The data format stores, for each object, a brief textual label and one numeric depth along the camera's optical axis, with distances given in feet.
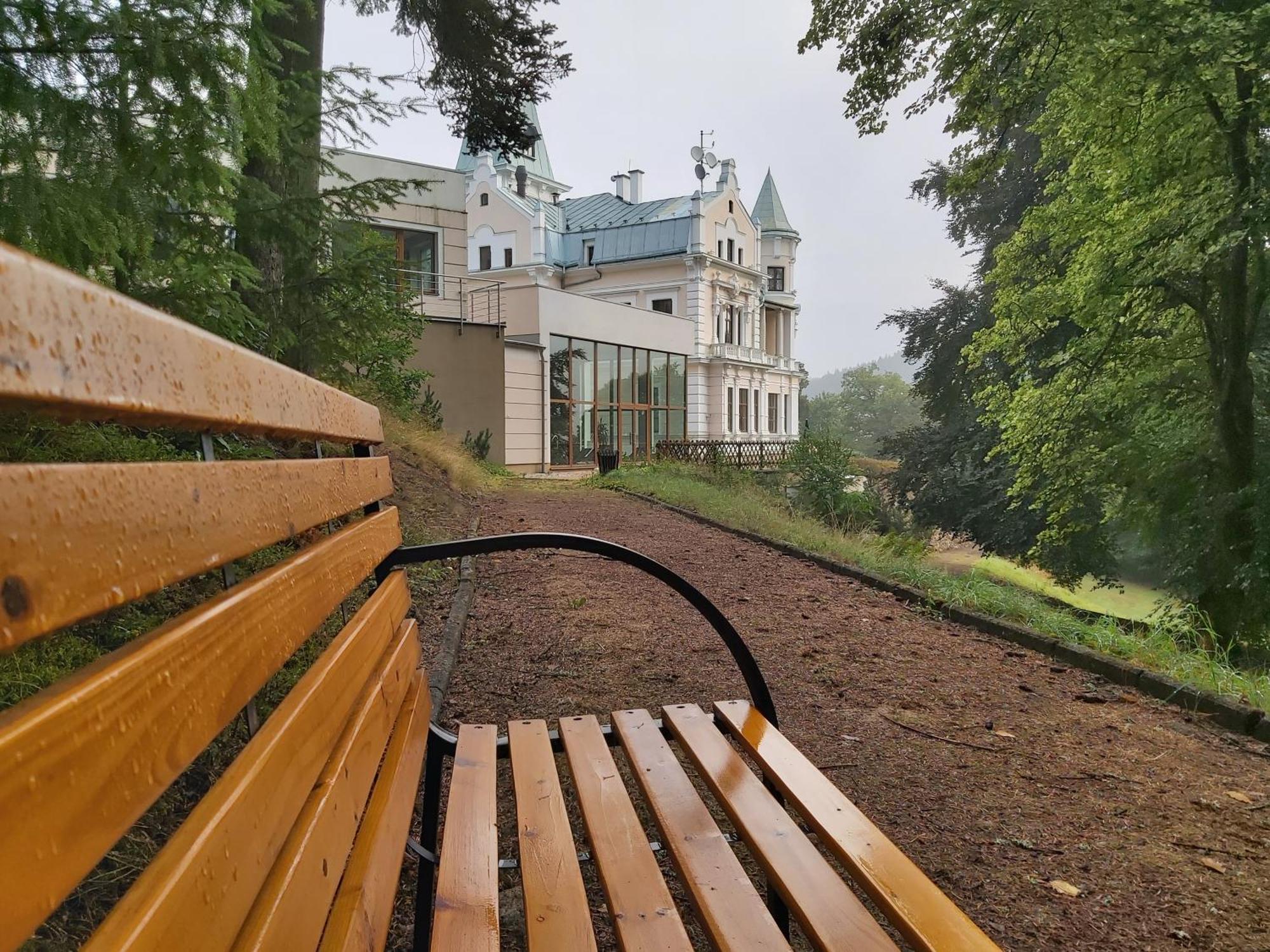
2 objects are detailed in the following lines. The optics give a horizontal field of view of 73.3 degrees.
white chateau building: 70.44
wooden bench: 1.76
